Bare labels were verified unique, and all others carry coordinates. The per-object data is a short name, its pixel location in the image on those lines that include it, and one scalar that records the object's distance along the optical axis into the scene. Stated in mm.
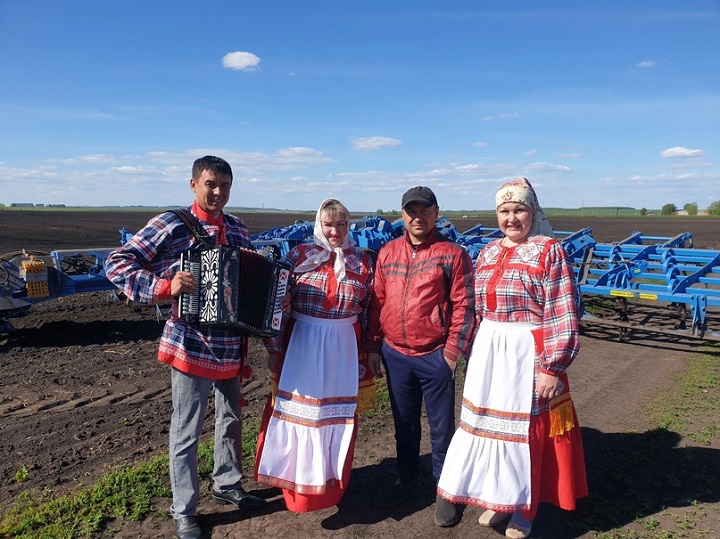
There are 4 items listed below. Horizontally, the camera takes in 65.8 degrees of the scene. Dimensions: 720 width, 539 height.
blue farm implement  7484
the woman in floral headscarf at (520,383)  2904
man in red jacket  3197
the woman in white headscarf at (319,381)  3238
